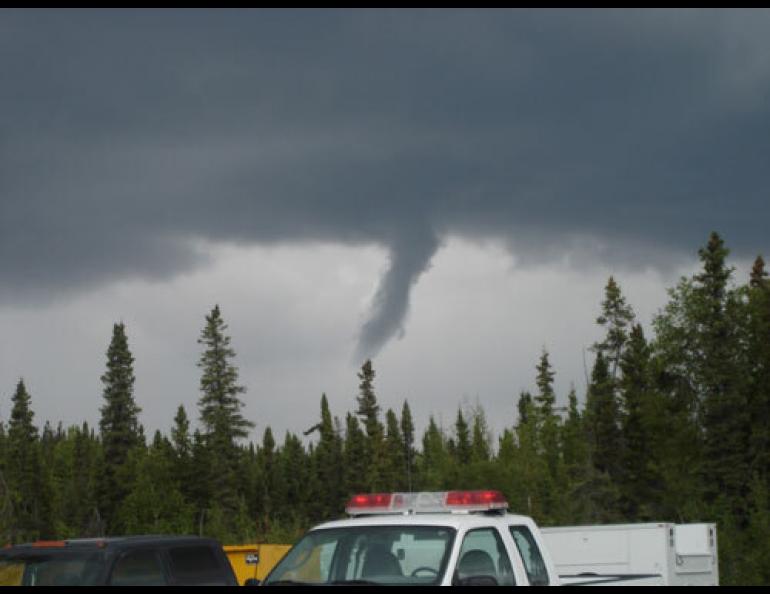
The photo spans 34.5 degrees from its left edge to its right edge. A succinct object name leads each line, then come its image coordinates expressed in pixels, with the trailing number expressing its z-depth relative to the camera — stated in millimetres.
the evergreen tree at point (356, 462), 140625
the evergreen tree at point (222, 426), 114250
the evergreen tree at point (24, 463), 129625
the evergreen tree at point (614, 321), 108125
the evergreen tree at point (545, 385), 152375
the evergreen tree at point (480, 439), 152375
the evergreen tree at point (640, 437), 95875
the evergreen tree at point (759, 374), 88062
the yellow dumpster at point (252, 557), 22266
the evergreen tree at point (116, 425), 117125
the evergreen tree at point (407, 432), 187912
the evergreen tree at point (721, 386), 88375
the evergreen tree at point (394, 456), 146875
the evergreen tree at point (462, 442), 162375
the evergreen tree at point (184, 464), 119625
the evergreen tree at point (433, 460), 133875
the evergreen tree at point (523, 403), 188300
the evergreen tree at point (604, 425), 97500
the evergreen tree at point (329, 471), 144625
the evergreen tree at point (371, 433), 140375
